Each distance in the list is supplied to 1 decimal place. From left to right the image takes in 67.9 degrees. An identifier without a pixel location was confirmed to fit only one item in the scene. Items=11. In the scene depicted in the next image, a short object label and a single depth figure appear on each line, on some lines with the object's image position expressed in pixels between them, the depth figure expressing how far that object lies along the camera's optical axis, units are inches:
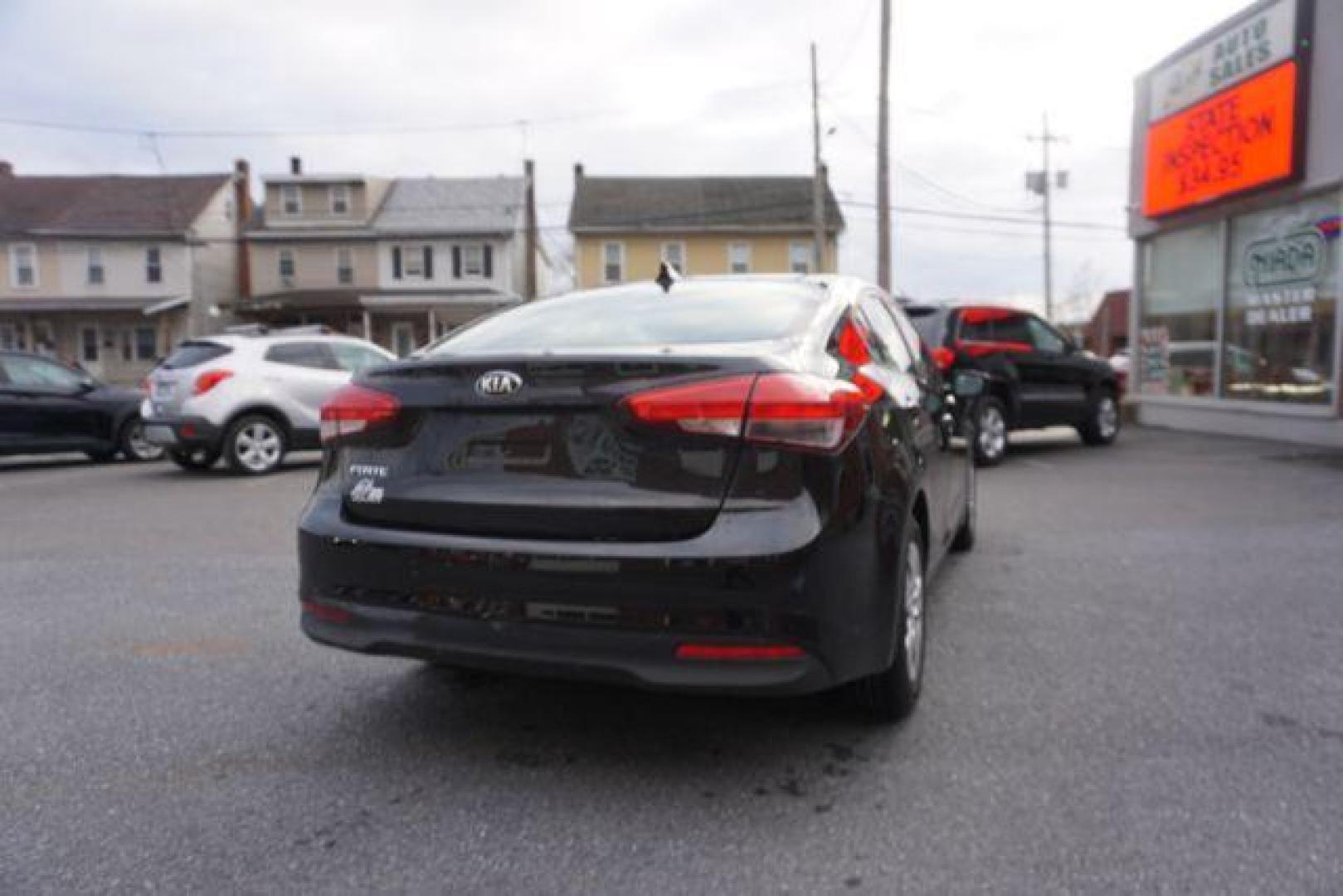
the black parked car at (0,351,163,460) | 469.1
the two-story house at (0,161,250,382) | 1409.9
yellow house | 1528.1
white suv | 410.6
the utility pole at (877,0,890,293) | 817.5
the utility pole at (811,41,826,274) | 1066.7
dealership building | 456.4
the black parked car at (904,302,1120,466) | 393.7
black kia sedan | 105.9
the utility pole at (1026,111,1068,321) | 1614.3
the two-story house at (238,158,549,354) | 1464.1
